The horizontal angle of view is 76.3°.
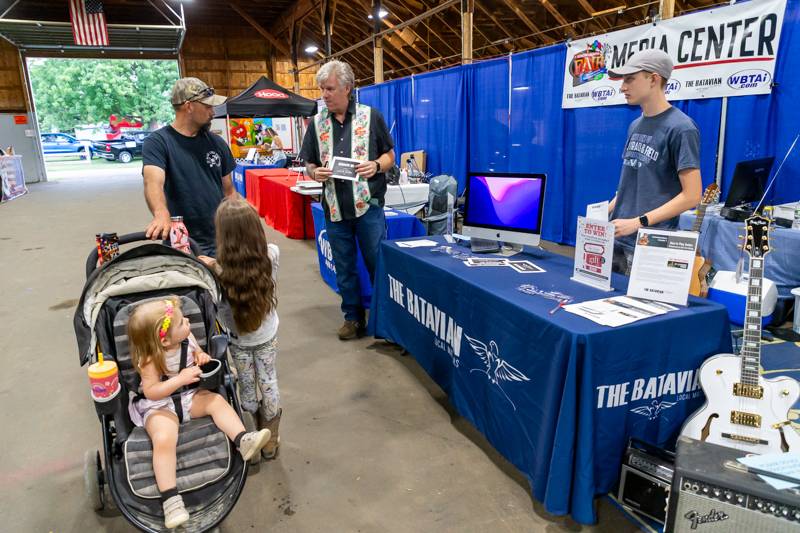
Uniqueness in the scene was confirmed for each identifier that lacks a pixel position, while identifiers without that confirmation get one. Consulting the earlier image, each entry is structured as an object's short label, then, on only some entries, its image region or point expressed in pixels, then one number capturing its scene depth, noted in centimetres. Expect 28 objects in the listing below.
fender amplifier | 127
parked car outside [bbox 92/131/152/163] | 2244
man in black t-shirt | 242
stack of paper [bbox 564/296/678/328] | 175
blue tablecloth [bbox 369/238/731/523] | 170
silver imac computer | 253
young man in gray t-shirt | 213
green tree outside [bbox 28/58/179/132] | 2628
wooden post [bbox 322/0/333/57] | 1179
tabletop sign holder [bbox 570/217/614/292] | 202
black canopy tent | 877
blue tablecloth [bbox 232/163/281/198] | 1073
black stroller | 156
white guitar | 169
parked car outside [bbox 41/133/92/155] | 2458
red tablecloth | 707
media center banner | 370
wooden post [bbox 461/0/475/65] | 692
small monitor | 346
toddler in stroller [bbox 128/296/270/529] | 168
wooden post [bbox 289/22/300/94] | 1520
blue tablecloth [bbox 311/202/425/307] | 413
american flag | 1149
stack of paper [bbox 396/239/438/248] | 307
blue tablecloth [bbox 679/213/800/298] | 347
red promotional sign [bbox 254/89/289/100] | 898
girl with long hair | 208
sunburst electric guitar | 296
